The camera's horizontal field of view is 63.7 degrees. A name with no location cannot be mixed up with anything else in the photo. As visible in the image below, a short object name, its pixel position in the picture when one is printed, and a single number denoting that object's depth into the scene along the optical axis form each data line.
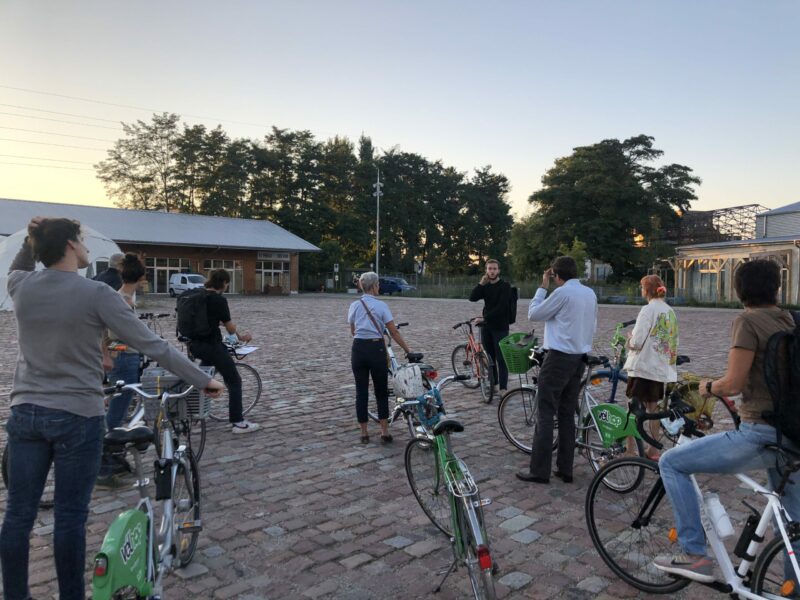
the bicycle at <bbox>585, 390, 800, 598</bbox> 2.84
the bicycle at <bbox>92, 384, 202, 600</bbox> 2.65
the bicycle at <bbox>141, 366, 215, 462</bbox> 3.76
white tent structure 13.88
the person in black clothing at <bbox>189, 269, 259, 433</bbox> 6.69
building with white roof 45.06
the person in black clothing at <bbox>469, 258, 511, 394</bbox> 8.81
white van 41.62
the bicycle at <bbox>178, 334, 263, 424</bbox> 7.81
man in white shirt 5.36
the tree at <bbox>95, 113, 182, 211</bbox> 64.44
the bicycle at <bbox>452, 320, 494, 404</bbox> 8.90
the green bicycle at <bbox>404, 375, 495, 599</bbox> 3.21
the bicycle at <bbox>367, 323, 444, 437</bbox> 5.36
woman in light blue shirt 6.45
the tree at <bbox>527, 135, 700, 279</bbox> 51.44
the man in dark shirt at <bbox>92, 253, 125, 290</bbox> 6.02
